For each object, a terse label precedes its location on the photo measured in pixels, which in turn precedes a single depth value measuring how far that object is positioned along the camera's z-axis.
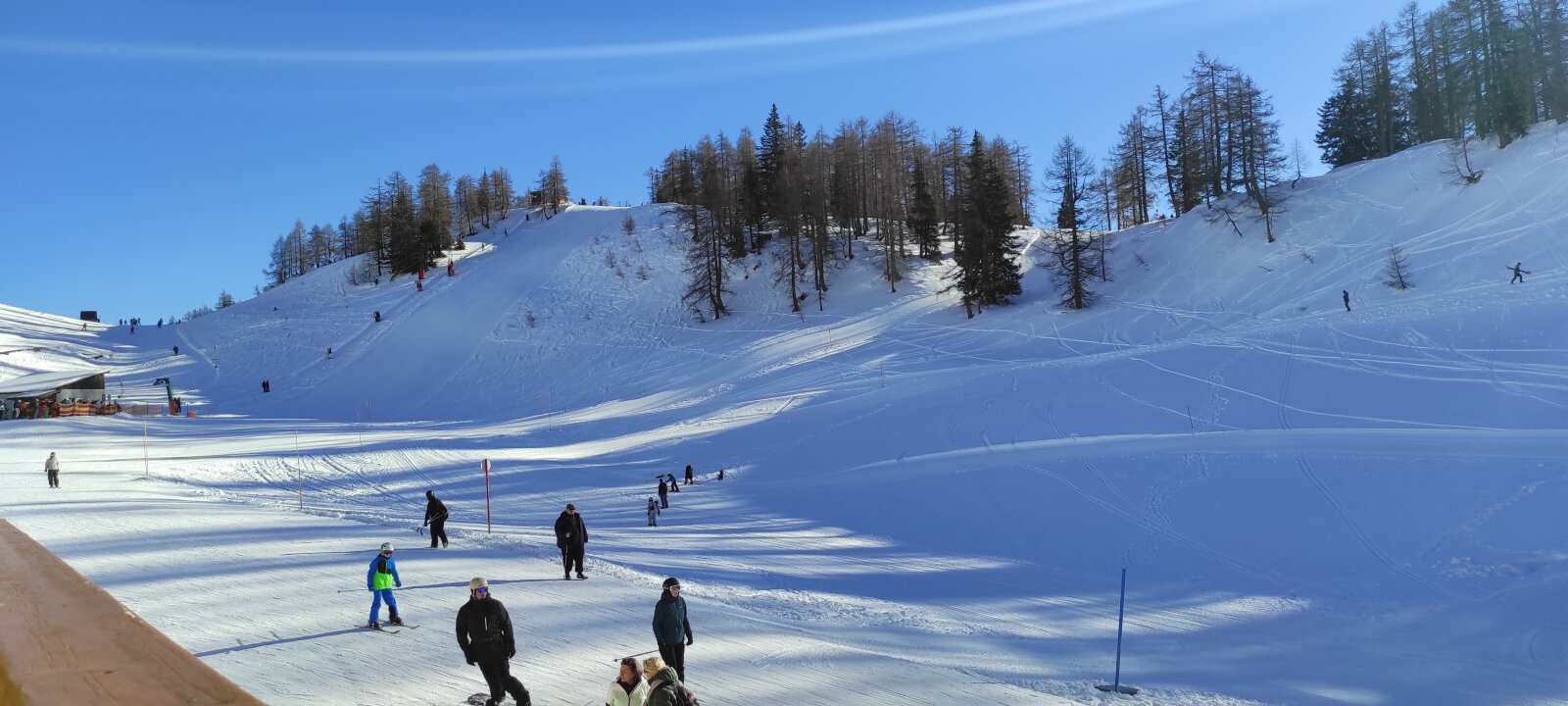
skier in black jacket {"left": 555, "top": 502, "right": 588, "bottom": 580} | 13.84
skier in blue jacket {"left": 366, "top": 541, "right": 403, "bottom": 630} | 10.20
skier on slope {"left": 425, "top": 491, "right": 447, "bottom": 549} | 16.33
